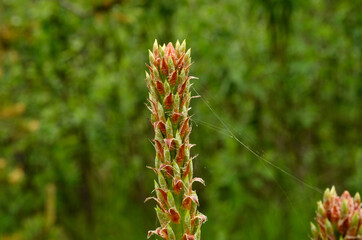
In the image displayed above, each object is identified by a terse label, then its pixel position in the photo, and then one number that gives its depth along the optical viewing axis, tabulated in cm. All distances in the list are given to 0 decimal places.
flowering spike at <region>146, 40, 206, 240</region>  27
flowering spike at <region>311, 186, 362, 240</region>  26
